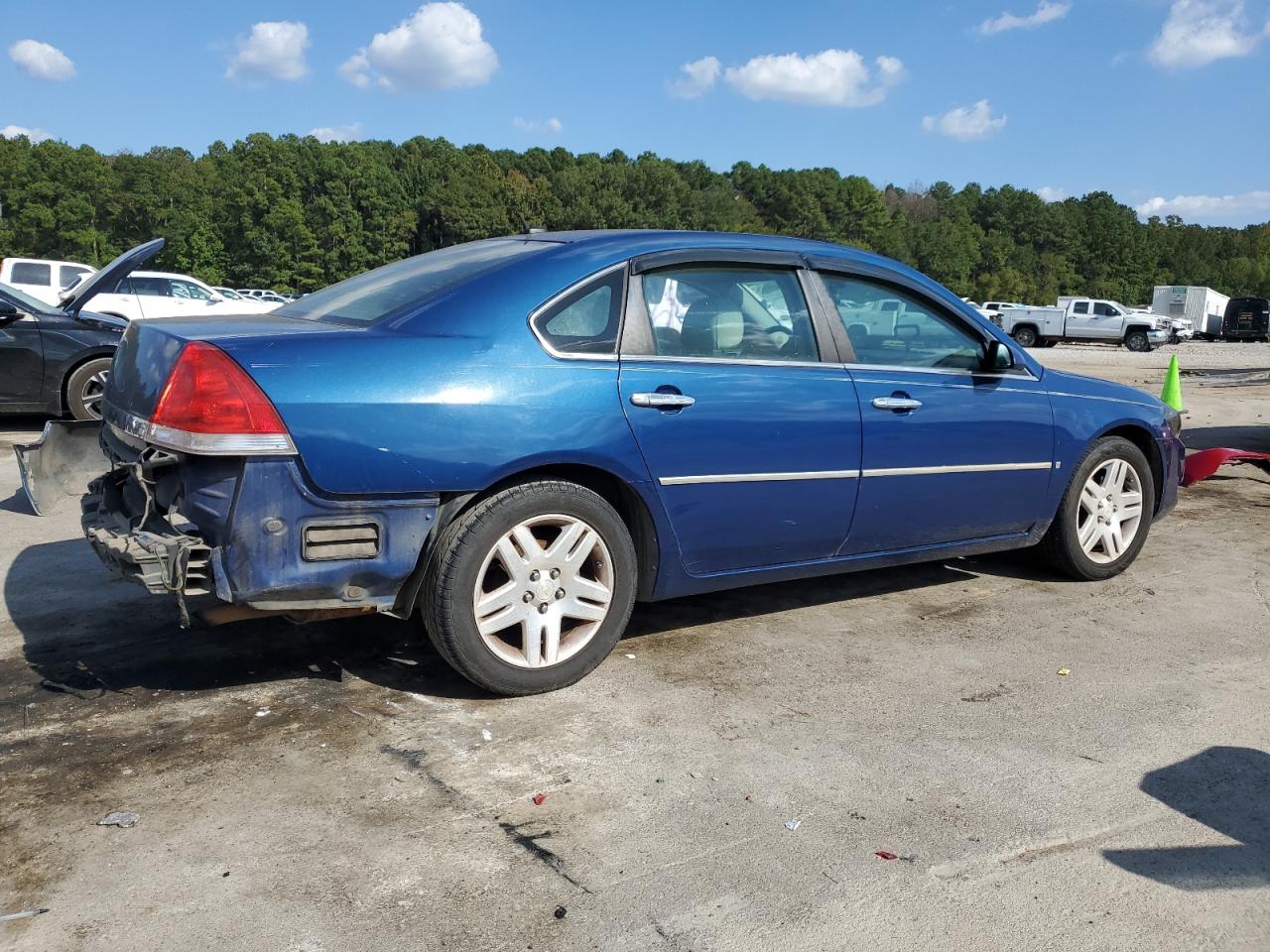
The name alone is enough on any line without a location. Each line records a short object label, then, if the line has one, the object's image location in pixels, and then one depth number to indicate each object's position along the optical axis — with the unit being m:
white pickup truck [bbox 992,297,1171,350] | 42.72
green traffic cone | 12.10
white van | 25.44
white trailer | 54.50
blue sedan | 3.27
